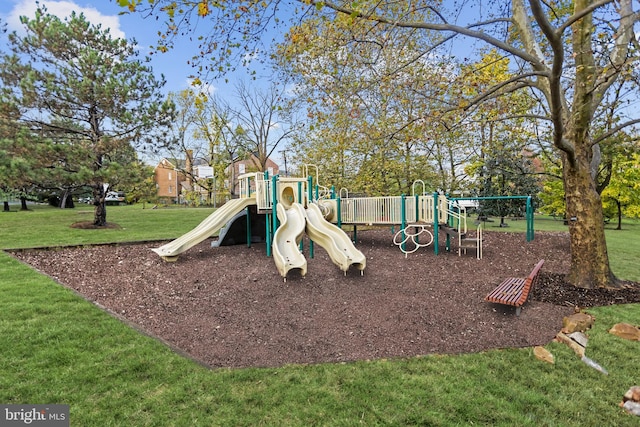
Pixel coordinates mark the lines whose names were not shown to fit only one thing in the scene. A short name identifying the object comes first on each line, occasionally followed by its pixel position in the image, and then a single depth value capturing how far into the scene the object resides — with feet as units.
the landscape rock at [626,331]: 14.52
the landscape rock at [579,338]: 13.62
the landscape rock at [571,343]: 13.03
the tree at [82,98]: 41.88
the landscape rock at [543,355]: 12.41
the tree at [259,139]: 80.07
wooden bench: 16.06
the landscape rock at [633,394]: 9.95
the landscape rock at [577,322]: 14.99
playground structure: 23.72
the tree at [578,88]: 17.53
